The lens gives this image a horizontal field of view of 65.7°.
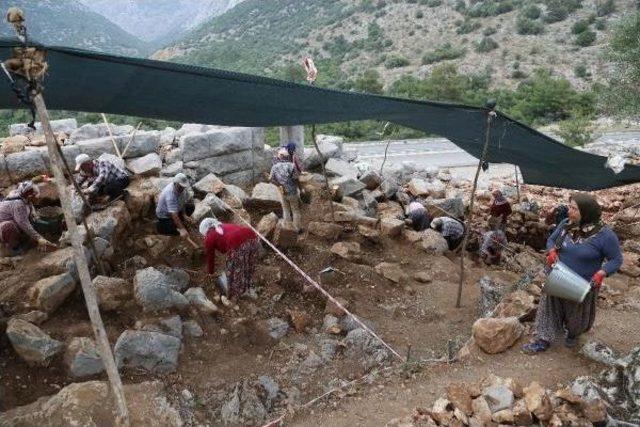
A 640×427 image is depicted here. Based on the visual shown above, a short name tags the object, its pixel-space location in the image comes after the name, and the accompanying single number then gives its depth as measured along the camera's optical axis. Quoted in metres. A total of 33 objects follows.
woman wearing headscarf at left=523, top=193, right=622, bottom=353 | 3.51
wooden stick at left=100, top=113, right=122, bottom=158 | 6.81
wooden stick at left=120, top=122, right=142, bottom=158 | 6.91
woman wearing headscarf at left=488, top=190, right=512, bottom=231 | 7.52
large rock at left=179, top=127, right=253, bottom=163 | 7.27
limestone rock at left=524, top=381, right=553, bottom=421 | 2.99
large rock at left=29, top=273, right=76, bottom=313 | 4.25
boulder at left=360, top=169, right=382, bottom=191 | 8.48
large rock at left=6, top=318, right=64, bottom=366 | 3.74
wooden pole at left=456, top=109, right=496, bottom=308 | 4.88
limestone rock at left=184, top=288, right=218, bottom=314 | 4.76
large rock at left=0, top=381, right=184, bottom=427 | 3.08
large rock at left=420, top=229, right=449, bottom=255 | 6.97
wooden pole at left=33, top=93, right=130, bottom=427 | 2.60
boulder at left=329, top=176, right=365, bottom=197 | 7.94
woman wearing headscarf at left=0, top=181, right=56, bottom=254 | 4.68
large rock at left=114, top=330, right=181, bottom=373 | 3.93
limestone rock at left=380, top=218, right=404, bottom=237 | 7.01
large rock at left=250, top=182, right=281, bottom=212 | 7.03
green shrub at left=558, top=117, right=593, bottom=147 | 15.81
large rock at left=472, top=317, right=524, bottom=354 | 4.05
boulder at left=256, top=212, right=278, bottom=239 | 6.12
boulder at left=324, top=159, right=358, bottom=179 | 8.50
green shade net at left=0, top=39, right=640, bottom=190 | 3.29
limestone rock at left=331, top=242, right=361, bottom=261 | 6.23
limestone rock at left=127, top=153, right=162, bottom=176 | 6.74
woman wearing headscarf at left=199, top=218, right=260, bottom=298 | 4.85
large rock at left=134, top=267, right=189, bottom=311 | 4.52
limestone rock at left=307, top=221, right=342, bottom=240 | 6.60
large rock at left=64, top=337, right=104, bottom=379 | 3.75
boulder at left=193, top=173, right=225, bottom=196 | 6.74
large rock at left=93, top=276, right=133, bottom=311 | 4.38
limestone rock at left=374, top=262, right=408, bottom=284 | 6.02
